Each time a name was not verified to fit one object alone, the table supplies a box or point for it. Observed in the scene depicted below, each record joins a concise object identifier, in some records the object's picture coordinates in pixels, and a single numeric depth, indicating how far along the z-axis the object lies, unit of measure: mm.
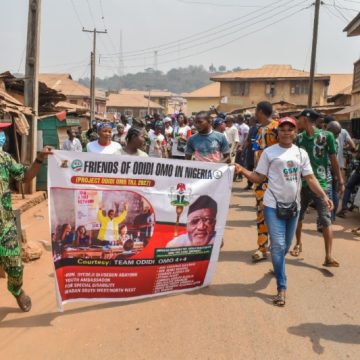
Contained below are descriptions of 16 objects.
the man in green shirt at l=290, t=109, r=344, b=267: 5629
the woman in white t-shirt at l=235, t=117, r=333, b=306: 4496
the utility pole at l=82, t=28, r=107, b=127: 31705
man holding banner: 3938
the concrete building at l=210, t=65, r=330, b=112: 46750
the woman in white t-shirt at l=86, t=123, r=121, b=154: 5523
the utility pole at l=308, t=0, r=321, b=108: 20594
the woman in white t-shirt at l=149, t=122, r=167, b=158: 12250
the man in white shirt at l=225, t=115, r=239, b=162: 12180
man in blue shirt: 5574
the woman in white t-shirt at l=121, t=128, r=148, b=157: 5027
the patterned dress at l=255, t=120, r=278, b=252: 5590
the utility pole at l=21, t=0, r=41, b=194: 11039
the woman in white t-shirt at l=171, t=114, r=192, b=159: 11680
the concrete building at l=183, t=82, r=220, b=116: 60656
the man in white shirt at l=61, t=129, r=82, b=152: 12078
